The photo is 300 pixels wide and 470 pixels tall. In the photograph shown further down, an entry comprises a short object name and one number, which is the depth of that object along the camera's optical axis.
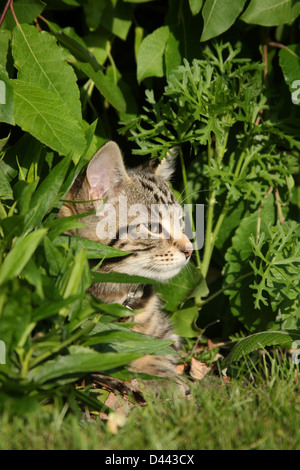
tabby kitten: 2.35
